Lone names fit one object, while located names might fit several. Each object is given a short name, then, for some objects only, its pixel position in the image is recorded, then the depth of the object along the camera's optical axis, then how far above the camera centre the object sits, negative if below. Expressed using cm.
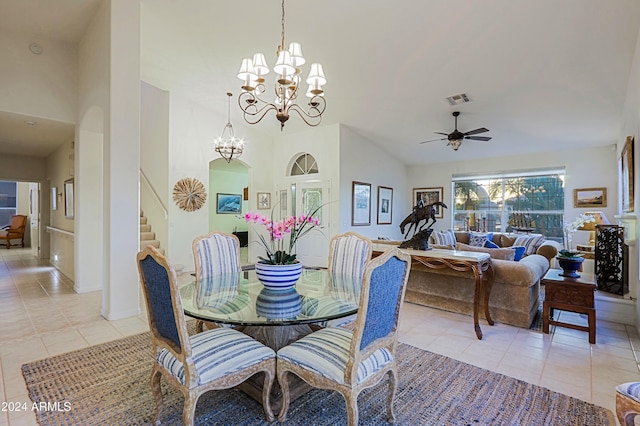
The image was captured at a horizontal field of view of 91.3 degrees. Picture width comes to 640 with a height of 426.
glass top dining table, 173 -60
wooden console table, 311 -57
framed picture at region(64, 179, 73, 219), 530 +17
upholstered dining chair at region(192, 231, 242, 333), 282 -44
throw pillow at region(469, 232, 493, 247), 650 -59
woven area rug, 183 -123
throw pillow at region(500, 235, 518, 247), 671 -65
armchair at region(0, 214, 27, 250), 952 -69
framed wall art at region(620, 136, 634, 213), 338 +40
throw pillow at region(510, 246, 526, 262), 466 -63
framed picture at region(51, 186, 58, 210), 646 +21
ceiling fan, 505 +118
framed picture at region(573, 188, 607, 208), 603 +28
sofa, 329 -91
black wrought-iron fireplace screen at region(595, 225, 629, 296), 351 -56
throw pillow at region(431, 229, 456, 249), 588 -54
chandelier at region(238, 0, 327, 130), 259 +121
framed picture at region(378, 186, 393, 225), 766 +14
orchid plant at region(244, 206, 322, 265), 224 -15
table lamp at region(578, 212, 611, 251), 469 -22
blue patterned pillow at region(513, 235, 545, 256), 614 -62
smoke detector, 423 +217
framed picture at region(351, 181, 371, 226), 679 +13
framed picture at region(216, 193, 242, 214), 977 +19
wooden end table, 293 -84
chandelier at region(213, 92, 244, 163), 627 +137
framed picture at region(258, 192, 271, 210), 753 +22
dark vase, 316 -55
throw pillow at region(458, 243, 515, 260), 400 -54
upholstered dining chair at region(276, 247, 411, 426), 152 -76
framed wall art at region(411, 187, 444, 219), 830 +39
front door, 670 -25
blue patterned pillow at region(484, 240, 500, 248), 549 -61
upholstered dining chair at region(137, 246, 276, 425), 151 -76
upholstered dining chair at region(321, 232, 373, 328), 282 -44
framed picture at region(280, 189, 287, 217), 750 +17
